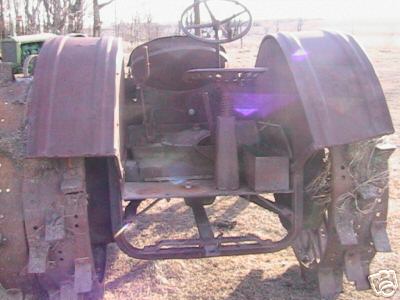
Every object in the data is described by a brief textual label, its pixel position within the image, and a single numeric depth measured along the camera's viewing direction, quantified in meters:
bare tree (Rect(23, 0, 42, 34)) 16.45
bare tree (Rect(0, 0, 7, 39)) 13.63
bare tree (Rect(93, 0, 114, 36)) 15.30
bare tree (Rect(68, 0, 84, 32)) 15.26
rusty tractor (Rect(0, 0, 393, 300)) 2.69
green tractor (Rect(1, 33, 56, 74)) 6.45
